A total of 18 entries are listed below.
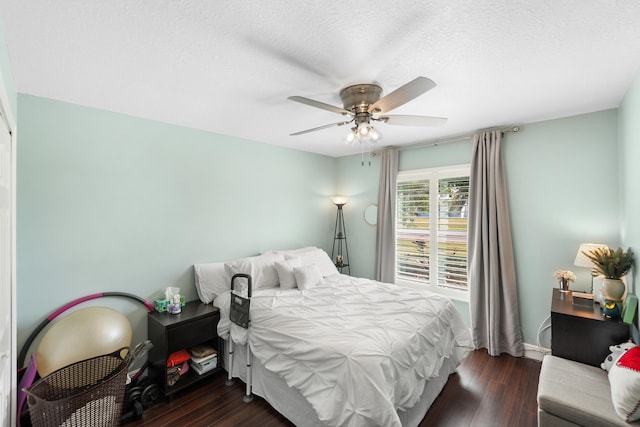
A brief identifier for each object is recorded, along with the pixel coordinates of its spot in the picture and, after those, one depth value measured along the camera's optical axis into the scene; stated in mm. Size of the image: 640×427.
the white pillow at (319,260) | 3526
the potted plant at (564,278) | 2604
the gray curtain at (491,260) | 2986
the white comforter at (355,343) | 1584
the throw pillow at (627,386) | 1380
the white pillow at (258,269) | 2932
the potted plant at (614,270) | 2092
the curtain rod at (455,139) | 3018
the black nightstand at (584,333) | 2006
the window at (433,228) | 3463
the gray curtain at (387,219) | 3971
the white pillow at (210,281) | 2879
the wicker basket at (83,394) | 1456
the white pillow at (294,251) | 3574
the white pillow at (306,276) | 2998
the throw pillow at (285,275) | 3029
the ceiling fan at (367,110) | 1925
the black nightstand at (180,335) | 2305
